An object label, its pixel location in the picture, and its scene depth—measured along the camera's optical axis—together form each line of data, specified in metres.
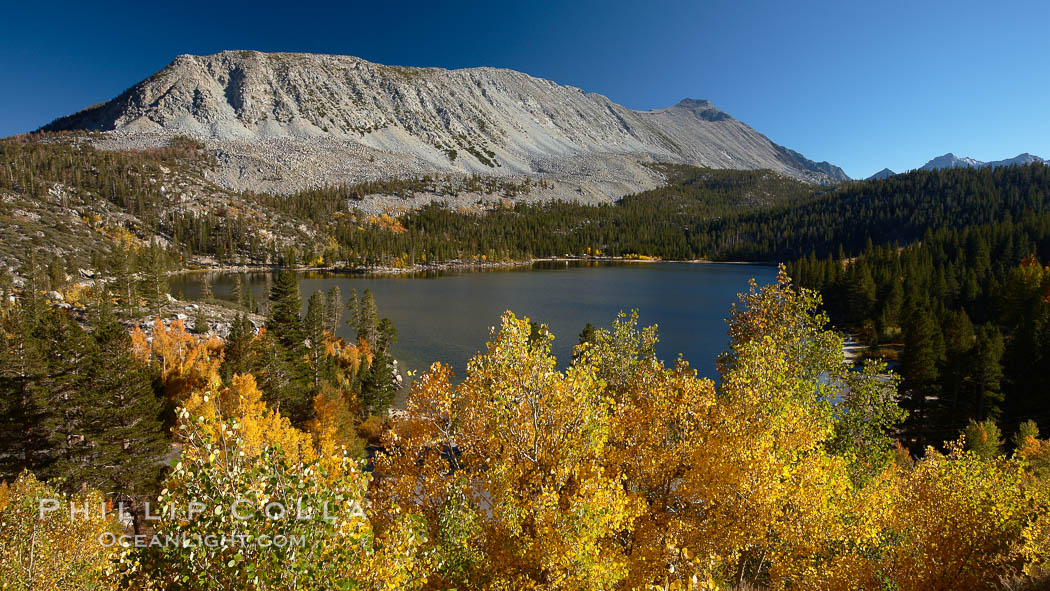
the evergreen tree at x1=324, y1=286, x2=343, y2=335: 65.66
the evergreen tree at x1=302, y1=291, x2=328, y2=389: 43.50
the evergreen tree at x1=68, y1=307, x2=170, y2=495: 24.28
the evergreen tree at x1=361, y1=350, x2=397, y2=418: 41.34
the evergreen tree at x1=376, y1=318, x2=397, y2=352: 57.38
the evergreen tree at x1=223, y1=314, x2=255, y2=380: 37.25
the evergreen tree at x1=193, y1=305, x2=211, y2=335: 55.53
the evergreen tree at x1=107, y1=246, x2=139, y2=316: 56.49
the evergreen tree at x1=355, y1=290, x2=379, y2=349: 59.19
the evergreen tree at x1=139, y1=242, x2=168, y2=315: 58.38
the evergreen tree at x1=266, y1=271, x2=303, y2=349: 40.62
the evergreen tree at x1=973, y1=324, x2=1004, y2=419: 34.59
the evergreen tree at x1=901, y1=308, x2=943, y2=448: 36.84
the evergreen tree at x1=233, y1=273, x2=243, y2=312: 78.86
